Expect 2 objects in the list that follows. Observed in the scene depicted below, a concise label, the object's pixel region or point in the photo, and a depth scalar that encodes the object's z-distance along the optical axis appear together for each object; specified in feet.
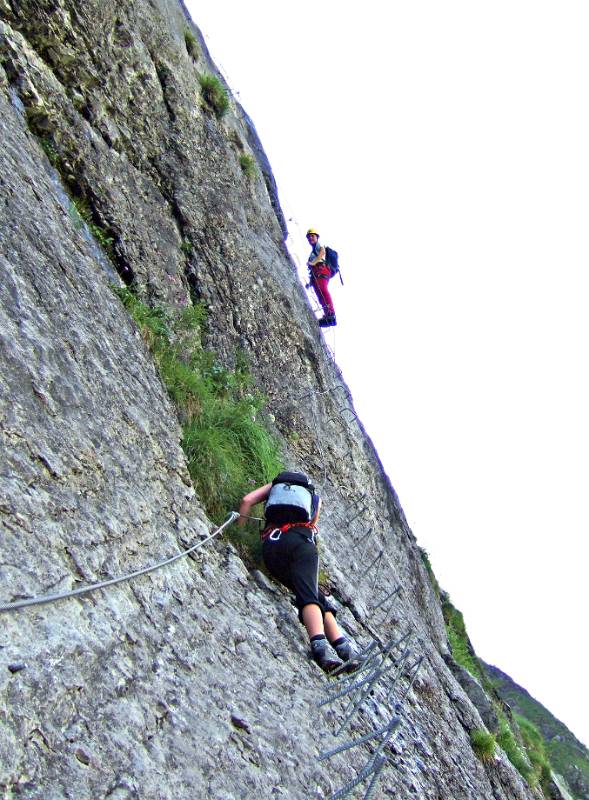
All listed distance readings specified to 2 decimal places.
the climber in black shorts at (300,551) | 17.66
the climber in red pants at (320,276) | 47.34
